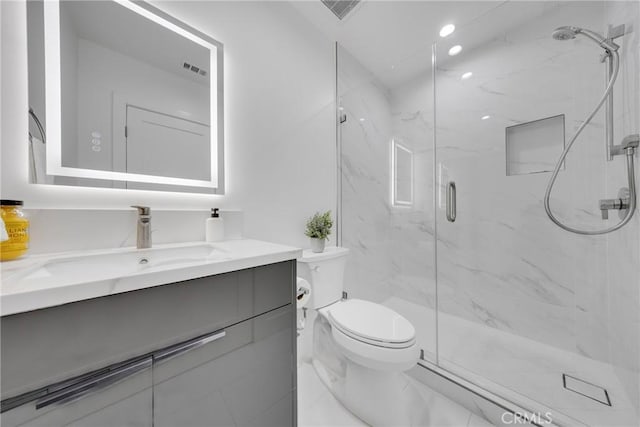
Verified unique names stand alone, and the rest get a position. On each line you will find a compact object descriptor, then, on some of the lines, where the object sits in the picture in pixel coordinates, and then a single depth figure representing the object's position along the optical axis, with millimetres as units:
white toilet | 992
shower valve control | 1106
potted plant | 1441
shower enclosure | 1194
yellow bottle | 644
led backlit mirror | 796
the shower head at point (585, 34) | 1127
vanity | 430
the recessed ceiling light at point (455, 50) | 1754
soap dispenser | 1061
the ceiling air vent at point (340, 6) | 1490
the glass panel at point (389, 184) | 1904
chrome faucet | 871
